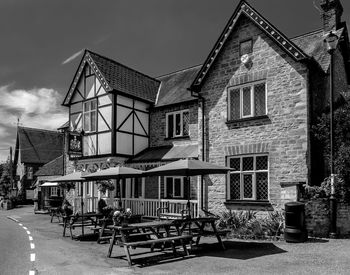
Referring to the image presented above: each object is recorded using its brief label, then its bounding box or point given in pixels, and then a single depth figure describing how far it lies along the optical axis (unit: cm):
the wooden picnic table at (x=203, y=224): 1073
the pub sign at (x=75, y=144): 2145
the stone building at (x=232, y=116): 1455
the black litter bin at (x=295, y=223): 1185
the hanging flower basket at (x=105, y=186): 2070
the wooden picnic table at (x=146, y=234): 938
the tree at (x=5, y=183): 4788
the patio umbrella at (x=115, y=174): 1352
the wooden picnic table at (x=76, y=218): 1429
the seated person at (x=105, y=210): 1554
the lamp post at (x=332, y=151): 1223
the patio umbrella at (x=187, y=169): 1100
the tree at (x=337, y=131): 1337
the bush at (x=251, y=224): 1306
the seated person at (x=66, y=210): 1802
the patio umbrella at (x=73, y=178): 1625
